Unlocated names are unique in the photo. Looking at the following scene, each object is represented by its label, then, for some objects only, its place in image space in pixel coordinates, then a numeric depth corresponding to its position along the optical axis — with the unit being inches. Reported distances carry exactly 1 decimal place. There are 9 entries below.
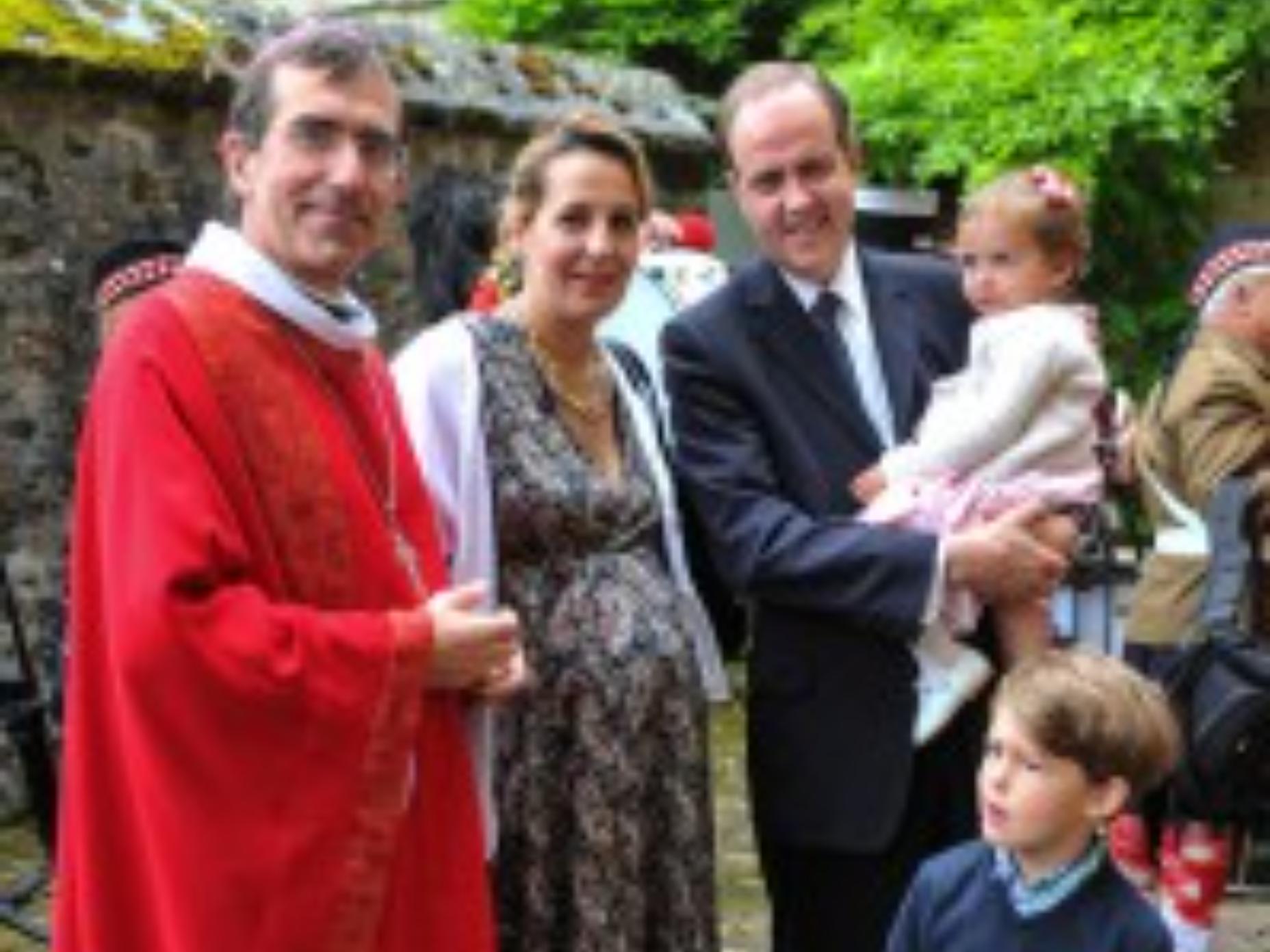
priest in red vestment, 100.7
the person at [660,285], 239.8
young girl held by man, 129.9
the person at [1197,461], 193.8
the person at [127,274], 168.1
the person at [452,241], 212.7
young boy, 114.8
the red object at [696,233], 287.6
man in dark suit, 127.0
